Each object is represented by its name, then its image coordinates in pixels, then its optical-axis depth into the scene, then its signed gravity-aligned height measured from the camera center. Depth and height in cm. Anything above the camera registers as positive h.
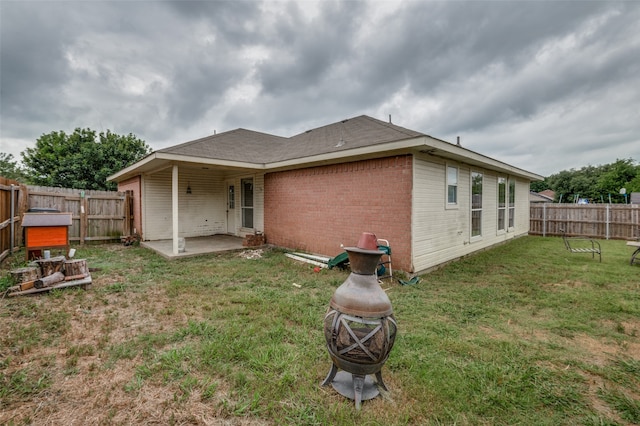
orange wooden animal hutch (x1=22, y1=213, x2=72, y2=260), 513 -41
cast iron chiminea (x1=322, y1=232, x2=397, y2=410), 194 -88
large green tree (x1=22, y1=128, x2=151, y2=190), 1747 +337
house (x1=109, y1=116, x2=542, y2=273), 575 +59
